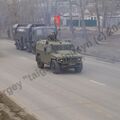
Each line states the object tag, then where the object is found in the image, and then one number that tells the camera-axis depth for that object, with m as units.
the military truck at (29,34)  37.27
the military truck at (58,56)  23.66
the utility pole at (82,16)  47.98
